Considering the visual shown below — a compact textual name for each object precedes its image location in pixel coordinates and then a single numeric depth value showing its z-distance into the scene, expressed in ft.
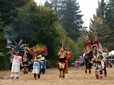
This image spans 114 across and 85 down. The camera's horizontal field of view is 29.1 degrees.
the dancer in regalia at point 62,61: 42.78
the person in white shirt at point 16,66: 45.19
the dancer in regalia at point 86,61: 60.59
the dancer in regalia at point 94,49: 40.83
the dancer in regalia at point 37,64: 43.59
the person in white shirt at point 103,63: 44.51
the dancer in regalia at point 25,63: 61.04
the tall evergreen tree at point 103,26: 188.22
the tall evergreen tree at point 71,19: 249.34
